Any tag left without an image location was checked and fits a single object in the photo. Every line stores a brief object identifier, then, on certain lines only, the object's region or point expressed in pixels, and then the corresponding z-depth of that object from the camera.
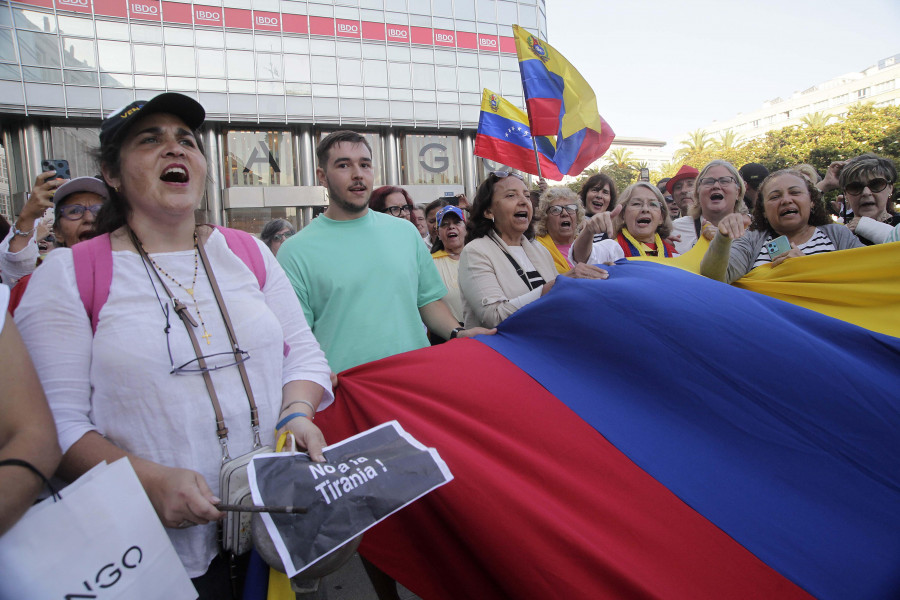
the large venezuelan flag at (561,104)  6.07
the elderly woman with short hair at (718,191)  3.94
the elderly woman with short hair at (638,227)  3.93
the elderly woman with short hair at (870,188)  4.10
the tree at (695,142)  57.45
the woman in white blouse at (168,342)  1.31
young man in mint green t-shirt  2.72
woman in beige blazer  3.04
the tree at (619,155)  63.82
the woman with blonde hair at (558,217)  4.21
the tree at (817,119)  50.39
